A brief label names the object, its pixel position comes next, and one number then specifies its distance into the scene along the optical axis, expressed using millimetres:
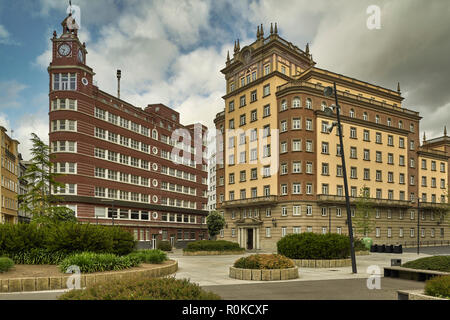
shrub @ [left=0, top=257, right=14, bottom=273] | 15922
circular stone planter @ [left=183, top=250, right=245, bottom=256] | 39781
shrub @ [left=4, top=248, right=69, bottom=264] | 18734
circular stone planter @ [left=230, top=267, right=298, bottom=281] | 17375
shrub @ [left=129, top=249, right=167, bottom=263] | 21422
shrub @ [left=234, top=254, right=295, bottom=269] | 17859
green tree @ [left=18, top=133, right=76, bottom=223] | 37938
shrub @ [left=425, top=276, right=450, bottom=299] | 9828
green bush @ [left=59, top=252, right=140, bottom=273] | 16484
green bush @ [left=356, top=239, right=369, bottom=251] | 39031
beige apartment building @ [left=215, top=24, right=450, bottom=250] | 56469
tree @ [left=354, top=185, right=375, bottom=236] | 55625
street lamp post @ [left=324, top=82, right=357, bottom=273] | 20234
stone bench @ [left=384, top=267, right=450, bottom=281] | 16453
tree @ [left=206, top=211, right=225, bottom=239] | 62812
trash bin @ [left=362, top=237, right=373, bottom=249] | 42594
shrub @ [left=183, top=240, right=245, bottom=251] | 40188
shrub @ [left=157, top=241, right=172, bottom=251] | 45462
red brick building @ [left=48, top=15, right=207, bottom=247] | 60094
